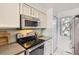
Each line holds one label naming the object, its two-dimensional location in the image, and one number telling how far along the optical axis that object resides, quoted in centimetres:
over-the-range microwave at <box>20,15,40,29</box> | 142
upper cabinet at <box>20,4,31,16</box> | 141
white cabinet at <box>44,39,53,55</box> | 154
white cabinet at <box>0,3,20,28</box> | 132
